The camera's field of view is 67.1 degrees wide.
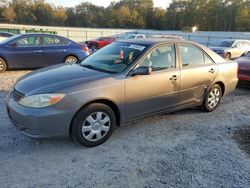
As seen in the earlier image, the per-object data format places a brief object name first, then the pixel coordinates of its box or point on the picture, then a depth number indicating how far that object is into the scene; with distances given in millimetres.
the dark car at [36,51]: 6420
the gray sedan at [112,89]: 2472
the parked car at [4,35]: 10446
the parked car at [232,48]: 11188
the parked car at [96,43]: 17133
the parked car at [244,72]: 5578
